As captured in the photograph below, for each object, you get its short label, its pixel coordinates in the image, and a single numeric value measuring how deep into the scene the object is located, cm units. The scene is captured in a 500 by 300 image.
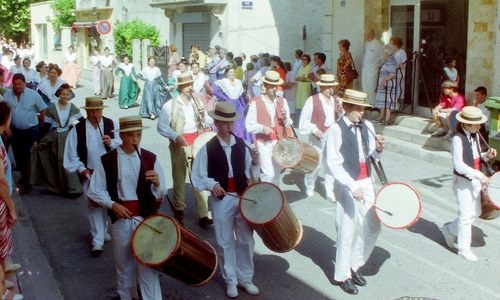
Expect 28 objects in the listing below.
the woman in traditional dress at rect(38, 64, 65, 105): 1162
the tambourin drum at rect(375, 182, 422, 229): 586
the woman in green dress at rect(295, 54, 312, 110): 1633
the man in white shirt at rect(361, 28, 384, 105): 1447
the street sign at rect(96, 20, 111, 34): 2931
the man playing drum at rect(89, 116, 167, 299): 554
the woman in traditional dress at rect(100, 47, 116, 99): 2434
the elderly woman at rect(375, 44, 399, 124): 1380
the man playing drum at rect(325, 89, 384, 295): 604
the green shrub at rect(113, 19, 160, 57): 2977
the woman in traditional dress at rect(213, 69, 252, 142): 1258
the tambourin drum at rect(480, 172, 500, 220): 677
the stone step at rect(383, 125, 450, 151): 1203
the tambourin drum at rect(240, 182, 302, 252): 569
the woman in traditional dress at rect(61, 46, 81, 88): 2817
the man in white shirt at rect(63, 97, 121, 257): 734
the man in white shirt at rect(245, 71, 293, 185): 848
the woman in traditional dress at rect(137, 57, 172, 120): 1883
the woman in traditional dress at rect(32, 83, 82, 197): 1010
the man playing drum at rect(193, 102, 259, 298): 604
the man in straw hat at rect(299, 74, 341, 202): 915
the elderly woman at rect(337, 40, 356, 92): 1503
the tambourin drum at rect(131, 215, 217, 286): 510
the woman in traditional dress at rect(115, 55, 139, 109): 2148
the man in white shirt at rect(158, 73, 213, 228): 820
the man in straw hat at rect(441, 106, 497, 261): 680
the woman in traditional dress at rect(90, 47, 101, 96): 2508
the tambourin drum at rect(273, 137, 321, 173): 807
